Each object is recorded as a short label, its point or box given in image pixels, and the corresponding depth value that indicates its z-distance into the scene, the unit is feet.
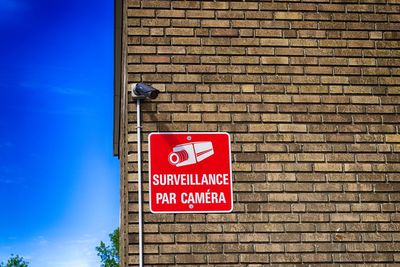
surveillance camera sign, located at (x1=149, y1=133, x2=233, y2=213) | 22.45
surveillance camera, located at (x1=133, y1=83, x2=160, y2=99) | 21.93
